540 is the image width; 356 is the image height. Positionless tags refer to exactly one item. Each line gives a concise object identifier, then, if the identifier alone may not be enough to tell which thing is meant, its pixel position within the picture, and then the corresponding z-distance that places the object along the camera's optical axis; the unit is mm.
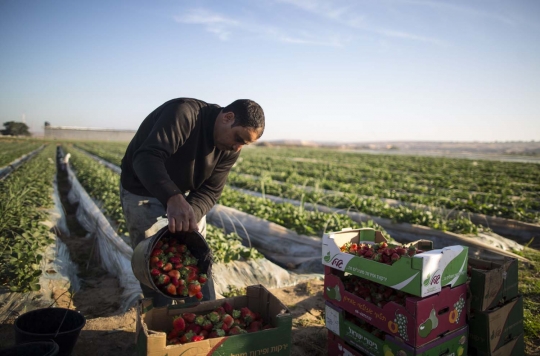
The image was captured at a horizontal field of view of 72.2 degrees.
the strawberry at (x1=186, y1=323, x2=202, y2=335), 2432
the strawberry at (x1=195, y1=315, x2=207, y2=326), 2480
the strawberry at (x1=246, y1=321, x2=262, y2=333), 2473
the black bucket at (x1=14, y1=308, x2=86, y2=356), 2604
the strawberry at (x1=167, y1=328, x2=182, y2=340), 2428
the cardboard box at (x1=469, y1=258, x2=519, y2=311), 2830
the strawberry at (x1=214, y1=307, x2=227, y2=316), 2653
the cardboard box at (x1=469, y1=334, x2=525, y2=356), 2895
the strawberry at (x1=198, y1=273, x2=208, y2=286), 2656
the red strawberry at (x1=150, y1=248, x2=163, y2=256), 2551
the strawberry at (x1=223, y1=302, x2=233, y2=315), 2716
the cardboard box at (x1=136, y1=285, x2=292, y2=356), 2105
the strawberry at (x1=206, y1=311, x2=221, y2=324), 2504
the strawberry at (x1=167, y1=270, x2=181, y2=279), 2502
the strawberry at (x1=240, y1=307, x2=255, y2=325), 2605
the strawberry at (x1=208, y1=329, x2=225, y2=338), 2328
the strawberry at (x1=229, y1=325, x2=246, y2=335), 2363
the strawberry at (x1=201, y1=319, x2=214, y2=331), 2446
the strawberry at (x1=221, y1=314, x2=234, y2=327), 2451
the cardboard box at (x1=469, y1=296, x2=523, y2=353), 2820
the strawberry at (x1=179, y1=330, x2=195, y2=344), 2305
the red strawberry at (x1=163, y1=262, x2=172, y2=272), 2518
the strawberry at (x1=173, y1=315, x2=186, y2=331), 2453
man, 2541
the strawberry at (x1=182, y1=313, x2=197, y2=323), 2559
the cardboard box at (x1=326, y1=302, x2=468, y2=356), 2516
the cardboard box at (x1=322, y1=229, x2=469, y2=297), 2439
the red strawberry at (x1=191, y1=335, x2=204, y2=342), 2273
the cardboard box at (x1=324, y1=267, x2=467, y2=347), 2443
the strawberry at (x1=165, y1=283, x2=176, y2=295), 2459
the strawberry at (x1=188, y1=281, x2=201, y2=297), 2543
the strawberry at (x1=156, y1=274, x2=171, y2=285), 2441
